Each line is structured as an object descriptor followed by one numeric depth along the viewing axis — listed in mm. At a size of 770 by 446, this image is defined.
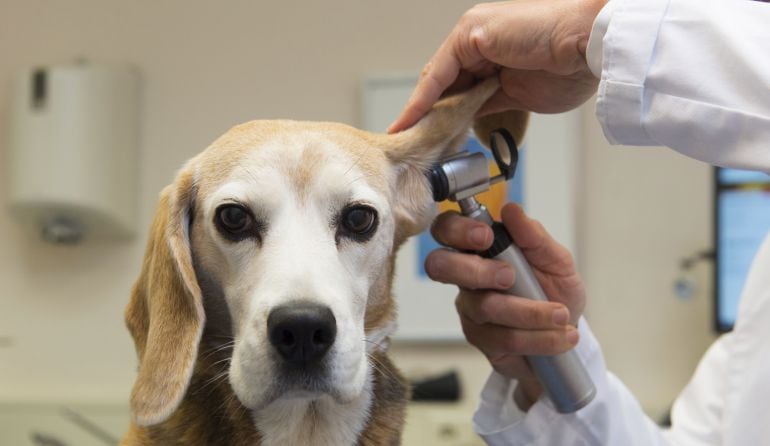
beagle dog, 816
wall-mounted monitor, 2326
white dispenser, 2553
